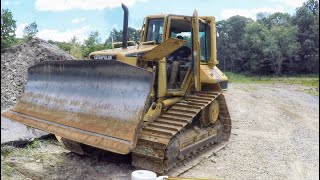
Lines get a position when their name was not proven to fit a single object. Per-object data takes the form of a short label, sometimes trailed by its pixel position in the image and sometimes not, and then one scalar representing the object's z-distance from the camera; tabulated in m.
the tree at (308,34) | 27.20
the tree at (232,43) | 29.47
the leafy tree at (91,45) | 13.60
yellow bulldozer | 3.74
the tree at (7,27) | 9.80
